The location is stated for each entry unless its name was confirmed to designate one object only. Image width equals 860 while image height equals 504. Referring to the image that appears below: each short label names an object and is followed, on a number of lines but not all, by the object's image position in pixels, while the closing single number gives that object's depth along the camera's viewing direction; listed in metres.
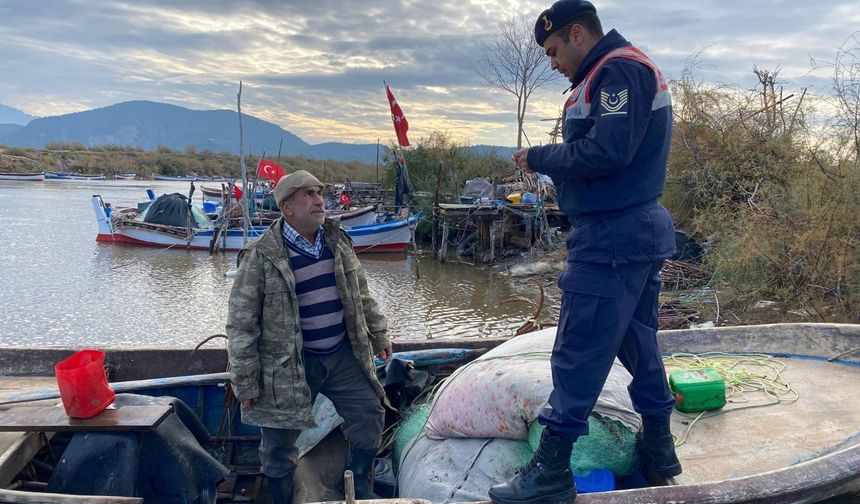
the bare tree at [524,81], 26.64
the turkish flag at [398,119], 16.45
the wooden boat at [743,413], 2.31
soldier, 2.11
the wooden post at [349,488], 2.11
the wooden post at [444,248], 17.56
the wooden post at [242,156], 12.87
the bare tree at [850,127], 8.88
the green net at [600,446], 2.59
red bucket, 2.62
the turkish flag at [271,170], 15.43
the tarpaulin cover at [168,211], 20.08
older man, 2.73
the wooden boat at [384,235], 18.75
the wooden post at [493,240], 17.06
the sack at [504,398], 2.67
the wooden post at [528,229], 17.02
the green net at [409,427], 3.33
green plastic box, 3.22
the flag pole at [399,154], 16.48
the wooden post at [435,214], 17.47
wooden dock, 16.77
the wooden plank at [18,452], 2.56
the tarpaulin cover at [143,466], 2.56
